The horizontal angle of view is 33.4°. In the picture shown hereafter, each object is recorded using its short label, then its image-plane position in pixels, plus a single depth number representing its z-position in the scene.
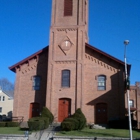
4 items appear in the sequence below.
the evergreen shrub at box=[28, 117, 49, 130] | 21.39
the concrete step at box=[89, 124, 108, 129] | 25.40
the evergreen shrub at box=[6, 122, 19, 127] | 26.23
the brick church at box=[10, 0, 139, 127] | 28.17
